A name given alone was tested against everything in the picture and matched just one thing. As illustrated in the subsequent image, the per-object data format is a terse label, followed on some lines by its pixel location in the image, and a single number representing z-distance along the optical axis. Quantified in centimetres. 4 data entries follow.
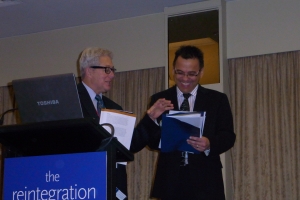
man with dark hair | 389
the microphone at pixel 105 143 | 308
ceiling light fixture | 587
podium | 305
